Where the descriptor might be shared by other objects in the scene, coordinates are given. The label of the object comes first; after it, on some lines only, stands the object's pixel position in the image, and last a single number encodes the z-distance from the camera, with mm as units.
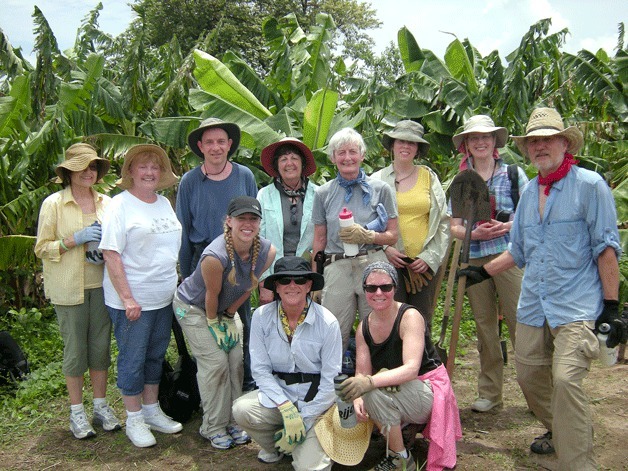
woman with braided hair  3998
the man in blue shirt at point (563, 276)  3311
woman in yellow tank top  4461
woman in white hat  4324
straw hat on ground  3676
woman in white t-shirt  4148
